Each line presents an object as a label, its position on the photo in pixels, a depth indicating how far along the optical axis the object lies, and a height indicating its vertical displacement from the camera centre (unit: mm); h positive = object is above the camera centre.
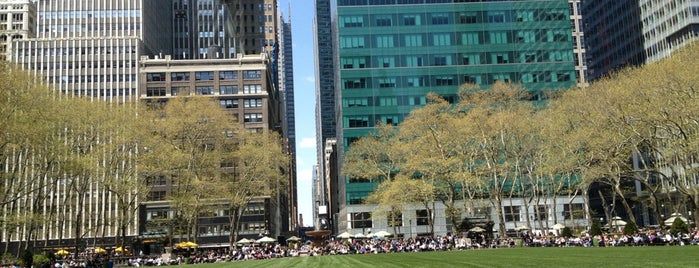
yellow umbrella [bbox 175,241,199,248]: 70062 -2487
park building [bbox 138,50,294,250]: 130500 +27356
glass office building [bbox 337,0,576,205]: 113562 +27552
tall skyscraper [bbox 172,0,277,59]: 174875 +51679
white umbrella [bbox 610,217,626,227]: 81388 -2534
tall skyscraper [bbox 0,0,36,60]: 161250 +52265
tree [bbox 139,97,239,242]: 66562 +7834
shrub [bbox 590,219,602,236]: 60156 -2444
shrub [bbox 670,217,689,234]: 52028 -2163
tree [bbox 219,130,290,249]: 75562 +5633
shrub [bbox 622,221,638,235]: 56256 -2325
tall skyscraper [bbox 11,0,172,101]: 142000 +38829
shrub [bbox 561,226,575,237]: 64312 -2758
